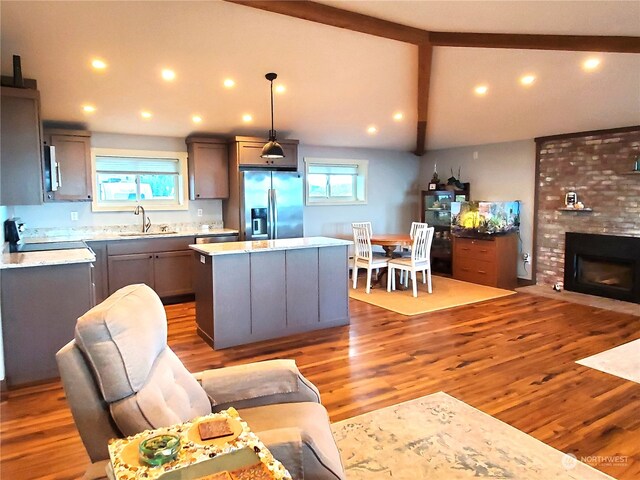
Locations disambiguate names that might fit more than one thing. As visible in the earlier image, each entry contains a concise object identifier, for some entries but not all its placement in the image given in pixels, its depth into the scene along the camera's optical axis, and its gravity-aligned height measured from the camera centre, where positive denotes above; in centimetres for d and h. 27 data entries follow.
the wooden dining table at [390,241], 608 -53
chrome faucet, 591 -20
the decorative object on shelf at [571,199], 598 +9
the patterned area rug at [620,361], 335 -133
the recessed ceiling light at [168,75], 431 +136
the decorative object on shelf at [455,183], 745 +39
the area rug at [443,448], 215 -136
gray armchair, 140 -65
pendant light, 436 +57
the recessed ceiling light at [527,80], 473 +143
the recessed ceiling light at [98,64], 398 +136
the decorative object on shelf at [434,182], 774 +43
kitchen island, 397 -83
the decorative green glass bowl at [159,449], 117 -69
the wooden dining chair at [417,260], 592 -79
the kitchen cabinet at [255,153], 593 +76
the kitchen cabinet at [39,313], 322 -85
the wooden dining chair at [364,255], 616 -75
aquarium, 656 -22
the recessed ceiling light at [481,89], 511 +142
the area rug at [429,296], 539 -128
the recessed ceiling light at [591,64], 425 +145
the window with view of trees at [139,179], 573 +38
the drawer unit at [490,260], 643 -86
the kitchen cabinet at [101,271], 513 -80
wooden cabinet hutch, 747 -26
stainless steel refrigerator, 588 +1
